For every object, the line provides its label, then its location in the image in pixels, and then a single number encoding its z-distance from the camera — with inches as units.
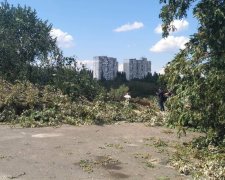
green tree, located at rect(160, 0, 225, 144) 284.6
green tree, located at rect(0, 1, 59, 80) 724.1
